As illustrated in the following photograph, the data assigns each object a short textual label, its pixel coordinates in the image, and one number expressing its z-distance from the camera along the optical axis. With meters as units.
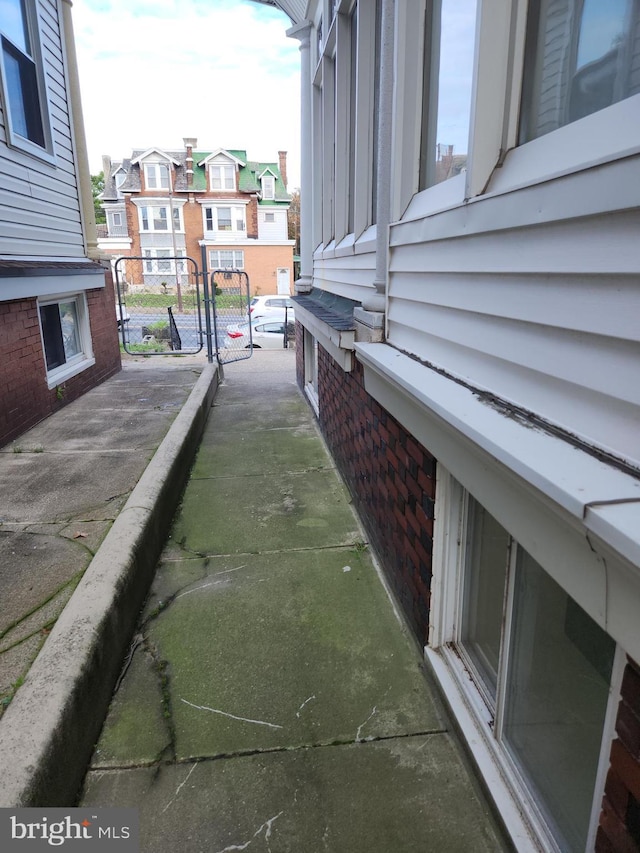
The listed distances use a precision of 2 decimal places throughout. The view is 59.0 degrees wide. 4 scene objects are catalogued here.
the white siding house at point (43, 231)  5.56
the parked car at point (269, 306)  19.87
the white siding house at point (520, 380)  1.22
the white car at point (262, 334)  16.66
